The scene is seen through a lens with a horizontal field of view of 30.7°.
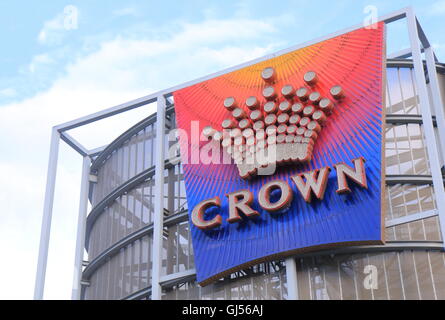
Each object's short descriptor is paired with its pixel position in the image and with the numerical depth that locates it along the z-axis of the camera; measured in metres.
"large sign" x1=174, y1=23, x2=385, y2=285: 29.78
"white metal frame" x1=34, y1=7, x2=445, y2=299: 29.92
